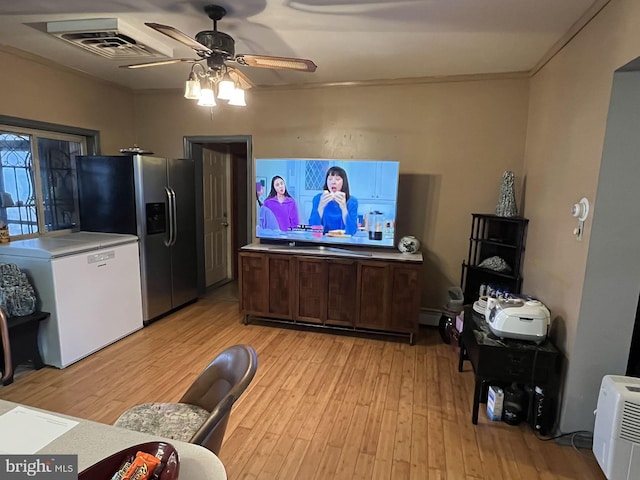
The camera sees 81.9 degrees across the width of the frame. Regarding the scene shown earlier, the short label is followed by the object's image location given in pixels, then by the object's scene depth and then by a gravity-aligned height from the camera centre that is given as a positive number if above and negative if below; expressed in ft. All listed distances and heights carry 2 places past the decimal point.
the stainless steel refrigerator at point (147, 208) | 12.34 -0.81
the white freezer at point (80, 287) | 9.70 -2.92
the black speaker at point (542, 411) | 7.68 -4.45
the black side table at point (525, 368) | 7.64 -3.59
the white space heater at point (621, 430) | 6.04 -3.83
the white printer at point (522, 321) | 7.76 -2.64
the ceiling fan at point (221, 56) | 7.50 +2.79
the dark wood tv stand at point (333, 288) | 11.71 -3.20
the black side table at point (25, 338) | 9.13 -3.95
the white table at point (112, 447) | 3.13 -2.36
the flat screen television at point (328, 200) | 12.30 -0.33
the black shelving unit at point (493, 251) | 10.84 -1.76
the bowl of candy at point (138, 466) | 2.70 -2.10
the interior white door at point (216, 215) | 16.36 -1.27
